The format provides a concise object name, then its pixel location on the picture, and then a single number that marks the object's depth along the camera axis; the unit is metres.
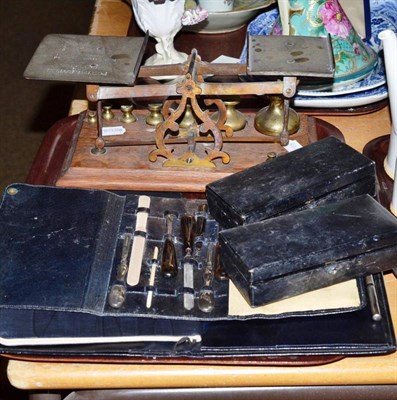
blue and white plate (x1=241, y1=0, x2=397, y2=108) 1.10
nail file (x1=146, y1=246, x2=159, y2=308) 0.80
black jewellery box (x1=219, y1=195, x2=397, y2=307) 0.77
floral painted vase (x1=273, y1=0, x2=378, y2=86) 1.10
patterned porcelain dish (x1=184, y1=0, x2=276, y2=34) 1.25
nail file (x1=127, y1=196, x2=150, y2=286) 0.83
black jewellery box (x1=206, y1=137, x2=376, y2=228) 0.85
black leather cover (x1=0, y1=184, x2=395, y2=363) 0.77
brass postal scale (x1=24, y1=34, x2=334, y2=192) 0.93
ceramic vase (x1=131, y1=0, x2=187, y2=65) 1.06
